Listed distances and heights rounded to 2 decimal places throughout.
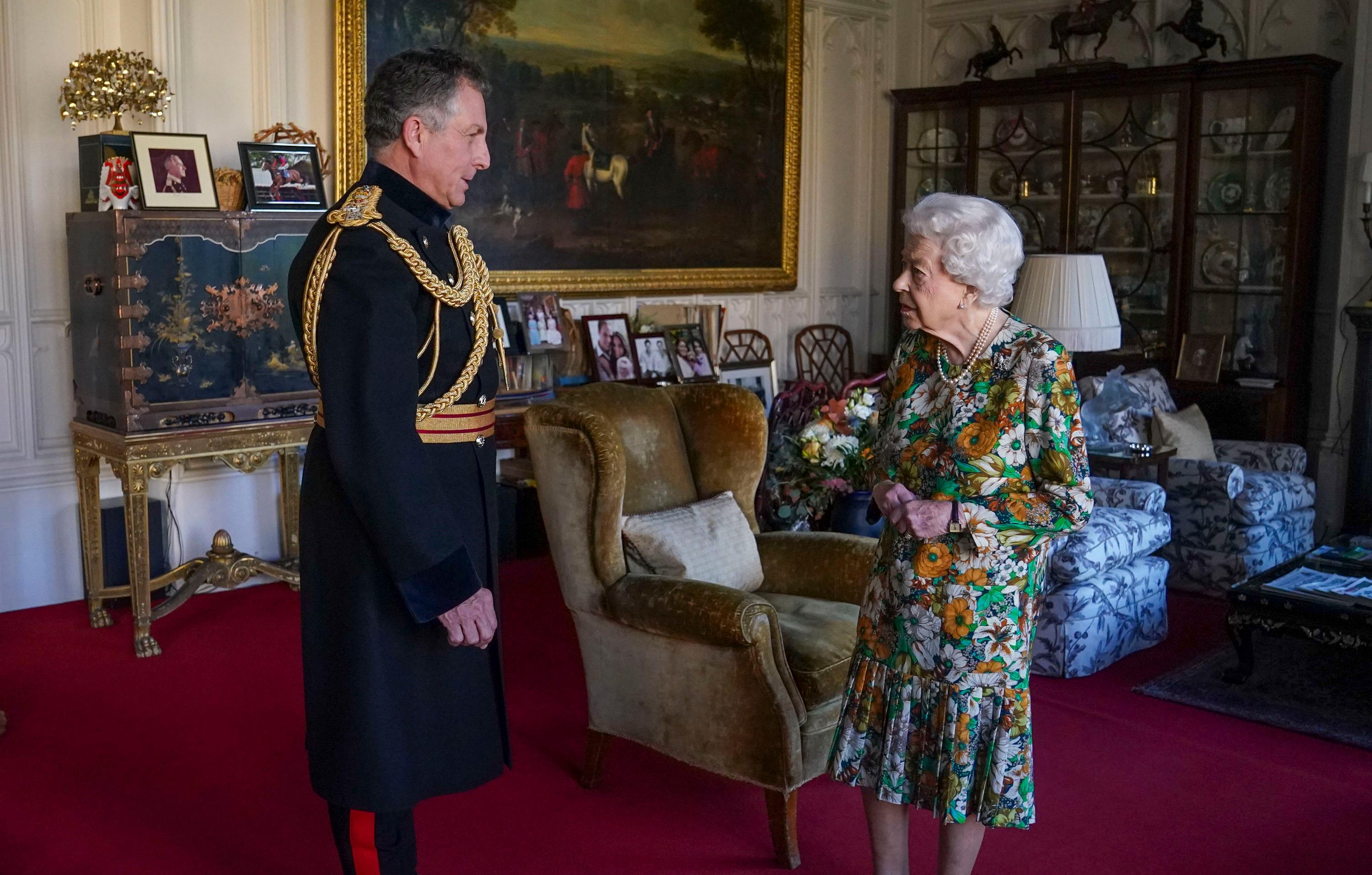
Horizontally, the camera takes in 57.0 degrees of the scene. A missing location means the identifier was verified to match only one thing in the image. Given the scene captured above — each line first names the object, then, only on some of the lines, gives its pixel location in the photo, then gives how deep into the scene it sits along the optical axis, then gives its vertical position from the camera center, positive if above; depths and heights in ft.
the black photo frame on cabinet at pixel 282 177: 16.12 +1.34
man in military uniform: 6.38 -1.05
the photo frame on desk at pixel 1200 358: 21.44 -1.15
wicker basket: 16.02 +1.18
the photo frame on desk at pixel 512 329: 19.52 -0.70
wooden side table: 17.19 -2.36
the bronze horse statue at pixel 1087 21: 22.59 +4.83
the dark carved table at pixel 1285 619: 12.89 -3.41
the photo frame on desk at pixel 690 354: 22.02 -1.20
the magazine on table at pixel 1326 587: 13.26 -3.19
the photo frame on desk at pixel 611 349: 21.21 -1.08
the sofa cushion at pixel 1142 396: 18.61 -1.66
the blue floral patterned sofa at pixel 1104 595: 14.35 -3.55
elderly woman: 7.44 -1.37
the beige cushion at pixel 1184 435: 18.62 -2.13
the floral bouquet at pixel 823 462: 13.12 -1.83
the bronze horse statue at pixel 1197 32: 21.70 +4.43
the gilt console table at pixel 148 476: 14.82 -2.39
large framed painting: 20.10 +2.65
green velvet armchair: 9.77 -2.65
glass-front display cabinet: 20.74 +1.59
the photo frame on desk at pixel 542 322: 19.98 -0.60
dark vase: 13.43 -2.41
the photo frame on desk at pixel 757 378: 23.93 -1.75
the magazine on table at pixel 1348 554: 14.82 -3.12
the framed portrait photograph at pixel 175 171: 15.12 +1.31
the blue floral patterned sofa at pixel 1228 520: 17.37 -3.19
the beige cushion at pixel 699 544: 10.63 -2.22
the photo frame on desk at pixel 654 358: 21.72 -1.26
